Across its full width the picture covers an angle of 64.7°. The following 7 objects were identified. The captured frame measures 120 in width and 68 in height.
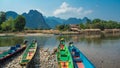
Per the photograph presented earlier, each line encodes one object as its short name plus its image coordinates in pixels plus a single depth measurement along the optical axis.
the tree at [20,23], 52.31
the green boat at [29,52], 10.54
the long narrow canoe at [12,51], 13.75
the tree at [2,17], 59.87
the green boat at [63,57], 10.90
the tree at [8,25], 51.92
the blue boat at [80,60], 11.47
